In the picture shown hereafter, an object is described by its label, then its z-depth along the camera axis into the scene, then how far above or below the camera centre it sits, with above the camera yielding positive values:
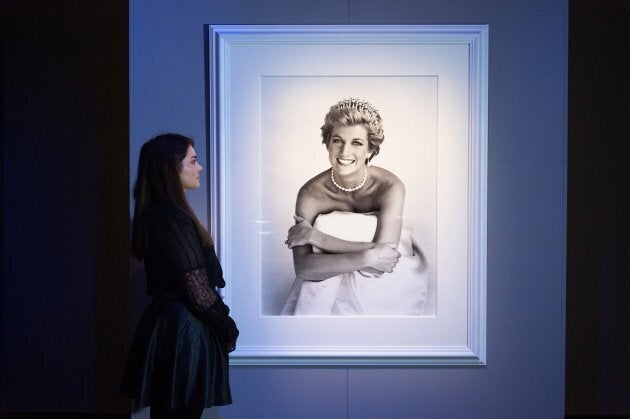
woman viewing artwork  2.50 -0.44
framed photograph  3.04 +0.07
